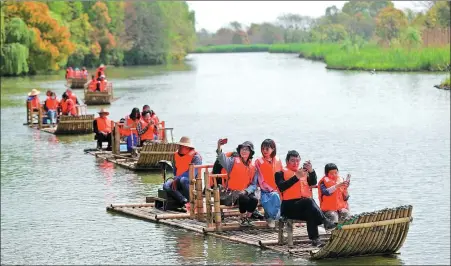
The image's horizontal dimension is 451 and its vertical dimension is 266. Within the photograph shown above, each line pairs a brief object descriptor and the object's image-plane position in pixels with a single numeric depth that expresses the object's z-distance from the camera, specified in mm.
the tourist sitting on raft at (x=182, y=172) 20031
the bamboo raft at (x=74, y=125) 37344
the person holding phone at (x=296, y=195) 16688
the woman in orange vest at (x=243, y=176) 18422
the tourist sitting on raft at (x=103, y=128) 31203
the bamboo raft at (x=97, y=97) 52319
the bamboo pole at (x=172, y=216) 20000
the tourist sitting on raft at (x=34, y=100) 40731
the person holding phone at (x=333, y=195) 16969
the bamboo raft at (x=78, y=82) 69188
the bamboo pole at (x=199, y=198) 19312
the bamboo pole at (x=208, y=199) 18672
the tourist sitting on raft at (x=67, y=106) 38469
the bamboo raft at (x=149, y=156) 26562
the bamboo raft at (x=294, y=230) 16219
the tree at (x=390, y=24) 127000
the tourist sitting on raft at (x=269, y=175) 17781
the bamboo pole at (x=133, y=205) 21688
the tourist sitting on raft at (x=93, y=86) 53344
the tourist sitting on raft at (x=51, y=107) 39219
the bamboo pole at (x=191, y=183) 19531
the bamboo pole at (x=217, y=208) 18406
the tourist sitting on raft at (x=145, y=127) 28109
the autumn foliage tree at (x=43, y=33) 90438
